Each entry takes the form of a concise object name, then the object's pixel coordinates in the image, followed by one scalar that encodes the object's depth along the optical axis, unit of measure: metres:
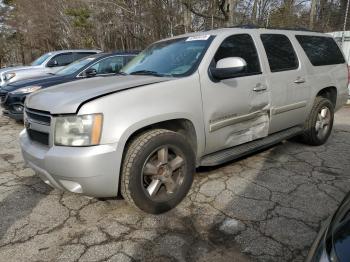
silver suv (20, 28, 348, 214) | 2.75
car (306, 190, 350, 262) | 1.32
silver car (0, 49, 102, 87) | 9.96
